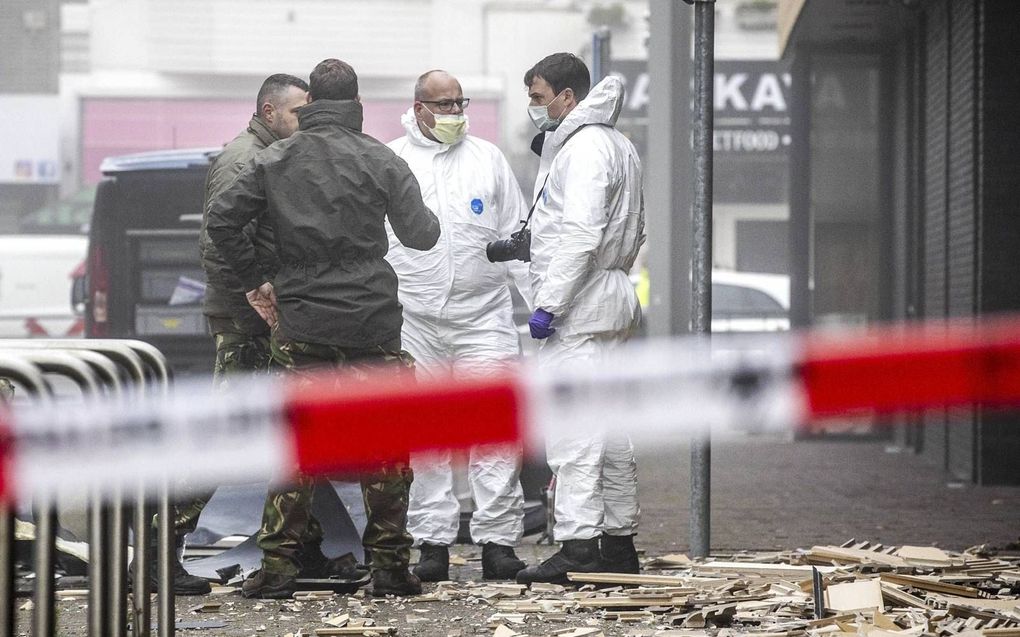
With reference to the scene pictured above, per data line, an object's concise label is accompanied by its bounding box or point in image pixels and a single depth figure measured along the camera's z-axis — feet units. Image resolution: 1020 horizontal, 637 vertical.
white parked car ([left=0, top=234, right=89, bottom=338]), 132.16
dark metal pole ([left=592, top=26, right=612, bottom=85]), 80.48
